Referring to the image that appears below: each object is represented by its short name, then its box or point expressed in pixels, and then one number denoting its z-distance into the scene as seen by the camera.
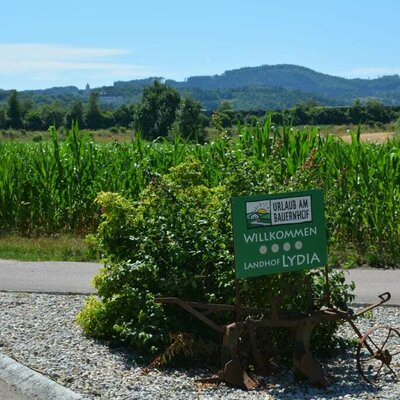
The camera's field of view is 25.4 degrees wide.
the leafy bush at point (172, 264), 6.77
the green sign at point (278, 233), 6.10
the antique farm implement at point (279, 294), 6.12
